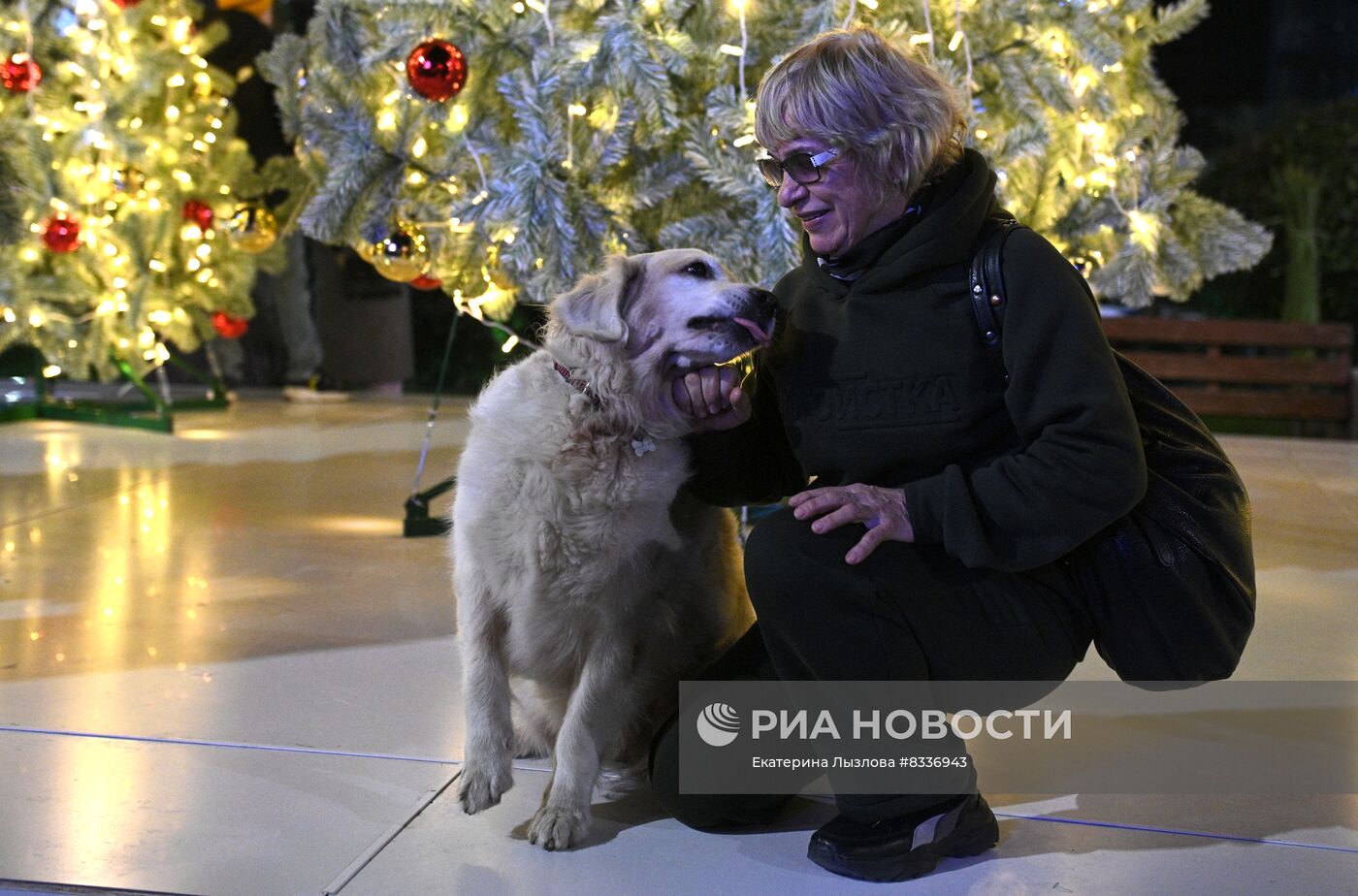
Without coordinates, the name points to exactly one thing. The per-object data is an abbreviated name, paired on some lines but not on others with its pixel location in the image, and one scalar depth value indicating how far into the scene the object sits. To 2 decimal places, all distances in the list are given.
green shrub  7.71
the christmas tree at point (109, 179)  5.29
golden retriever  1.82
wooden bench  6.71
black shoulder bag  1.67
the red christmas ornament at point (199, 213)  5.53
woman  1.61
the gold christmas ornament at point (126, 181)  5.30
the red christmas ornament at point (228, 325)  6.03
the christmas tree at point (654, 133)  3.04
